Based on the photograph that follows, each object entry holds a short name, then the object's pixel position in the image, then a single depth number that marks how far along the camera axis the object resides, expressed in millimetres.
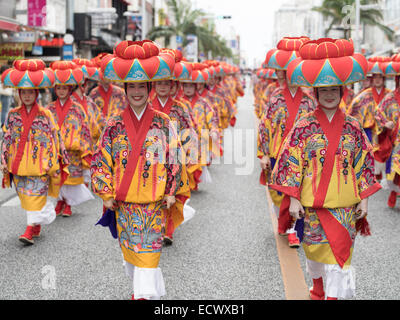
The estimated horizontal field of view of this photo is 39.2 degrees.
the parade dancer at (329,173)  3791
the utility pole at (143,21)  25906
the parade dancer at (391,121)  7324
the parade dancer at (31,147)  5680
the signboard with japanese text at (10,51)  17641
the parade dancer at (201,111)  8172
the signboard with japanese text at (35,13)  19688
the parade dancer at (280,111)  5602
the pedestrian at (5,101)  15154
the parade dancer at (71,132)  7121
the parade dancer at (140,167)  3906
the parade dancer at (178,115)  5717
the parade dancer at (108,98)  8781
